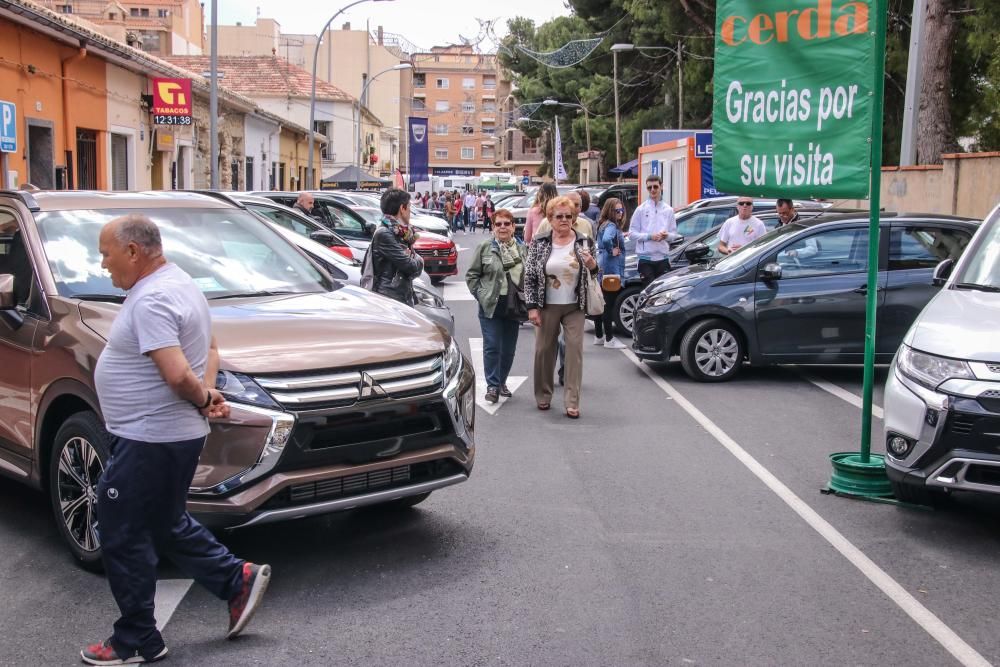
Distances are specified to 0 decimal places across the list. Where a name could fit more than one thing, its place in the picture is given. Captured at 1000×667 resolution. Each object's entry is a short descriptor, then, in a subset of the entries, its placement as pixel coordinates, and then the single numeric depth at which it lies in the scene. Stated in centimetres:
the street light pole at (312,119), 3703
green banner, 680
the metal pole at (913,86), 1731
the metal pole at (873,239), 662
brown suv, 488
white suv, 567
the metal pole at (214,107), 2489
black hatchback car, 1068
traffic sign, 1839
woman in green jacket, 977
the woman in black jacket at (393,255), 941
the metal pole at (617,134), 4735
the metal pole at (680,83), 3953
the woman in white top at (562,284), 923
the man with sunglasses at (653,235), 1340
